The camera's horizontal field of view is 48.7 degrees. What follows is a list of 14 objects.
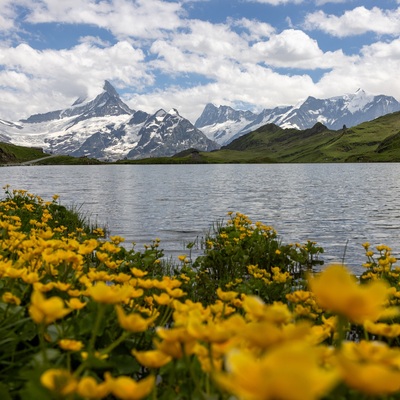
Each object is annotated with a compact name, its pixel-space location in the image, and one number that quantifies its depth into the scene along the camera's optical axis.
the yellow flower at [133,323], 2.89
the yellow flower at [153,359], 2.64
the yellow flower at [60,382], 2.18
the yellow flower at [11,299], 4.05
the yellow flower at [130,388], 1.97
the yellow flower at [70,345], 3.13
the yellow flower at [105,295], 3.08
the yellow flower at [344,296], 1.78
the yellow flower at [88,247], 5.69
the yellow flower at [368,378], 1.49
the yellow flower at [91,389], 2.12
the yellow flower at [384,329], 3.30
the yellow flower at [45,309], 2.69
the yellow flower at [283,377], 1.33
